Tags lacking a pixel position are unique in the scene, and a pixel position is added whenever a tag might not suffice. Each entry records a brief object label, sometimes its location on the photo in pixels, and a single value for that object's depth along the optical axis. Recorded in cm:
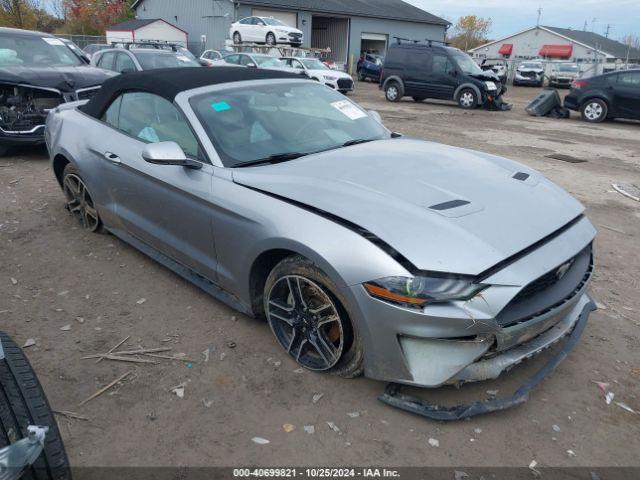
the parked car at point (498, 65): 3407
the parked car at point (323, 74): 2019
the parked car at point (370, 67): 3198
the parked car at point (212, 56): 1991
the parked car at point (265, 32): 2677
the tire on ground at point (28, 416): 176
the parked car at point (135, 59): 1186
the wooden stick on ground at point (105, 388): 277
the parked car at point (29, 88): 735
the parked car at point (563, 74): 3155
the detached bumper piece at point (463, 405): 254
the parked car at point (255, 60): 1897
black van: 1712
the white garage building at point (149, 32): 3609
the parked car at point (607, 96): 1402
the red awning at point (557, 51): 5735
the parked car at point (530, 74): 3331
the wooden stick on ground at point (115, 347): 311
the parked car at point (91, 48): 2444
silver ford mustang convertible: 239
